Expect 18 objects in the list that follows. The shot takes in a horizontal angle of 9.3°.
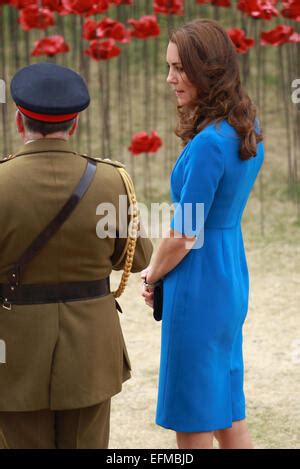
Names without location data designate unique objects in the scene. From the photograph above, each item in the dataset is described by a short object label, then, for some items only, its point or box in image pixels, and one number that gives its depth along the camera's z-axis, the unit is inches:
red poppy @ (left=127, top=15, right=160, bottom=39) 438.1
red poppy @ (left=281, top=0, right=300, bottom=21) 451.0
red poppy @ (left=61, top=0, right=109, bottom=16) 424.2
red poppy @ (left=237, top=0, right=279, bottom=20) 439.9
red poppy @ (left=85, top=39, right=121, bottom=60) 428.1
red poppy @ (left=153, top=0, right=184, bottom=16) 444.7
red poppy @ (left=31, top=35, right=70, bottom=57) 429.4
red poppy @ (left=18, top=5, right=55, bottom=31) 441.4
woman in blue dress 176.7
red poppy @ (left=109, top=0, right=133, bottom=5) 446.5
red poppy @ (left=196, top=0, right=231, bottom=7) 452.5
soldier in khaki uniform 166.7
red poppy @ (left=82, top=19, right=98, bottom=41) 425.1
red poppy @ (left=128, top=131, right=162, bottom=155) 413.4
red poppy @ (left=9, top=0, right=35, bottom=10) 439.6
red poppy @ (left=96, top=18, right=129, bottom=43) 432.7
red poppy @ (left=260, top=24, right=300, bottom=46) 448.6
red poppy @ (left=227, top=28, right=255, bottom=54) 408.6
